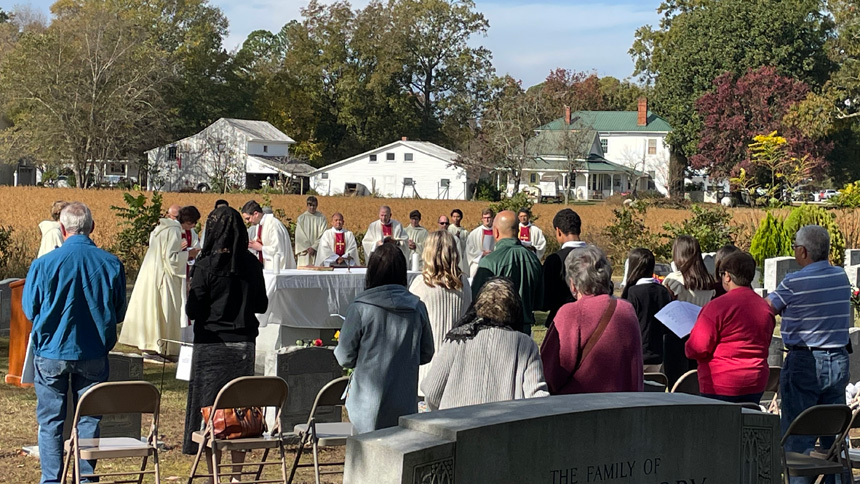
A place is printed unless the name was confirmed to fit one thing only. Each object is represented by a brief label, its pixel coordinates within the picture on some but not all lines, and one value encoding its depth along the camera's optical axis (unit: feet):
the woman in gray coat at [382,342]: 20.45
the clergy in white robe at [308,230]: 64.08
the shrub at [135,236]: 71.77
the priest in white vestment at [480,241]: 67.46
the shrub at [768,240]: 79.82
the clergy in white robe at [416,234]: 67.97
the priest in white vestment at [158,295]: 47.16
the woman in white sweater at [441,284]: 24.03
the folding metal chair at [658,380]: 24.48
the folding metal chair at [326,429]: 22.59
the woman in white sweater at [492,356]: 18.44
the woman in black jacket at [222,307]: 23.91
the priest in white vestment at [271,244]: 52.60
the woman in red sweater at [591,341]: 18.52
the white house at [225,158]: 246.68
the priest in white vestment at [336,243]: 58.90
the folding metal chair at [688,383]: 24.04
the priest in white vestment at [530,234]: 67.51
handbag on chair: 22.36
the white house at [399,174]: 243.40
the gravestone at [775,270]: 59.57
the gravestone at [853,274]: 63.36
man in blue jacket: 22.58
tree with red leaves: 197.26
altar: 49.78
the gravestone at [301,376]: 30.07
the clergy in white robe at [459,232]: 66.49
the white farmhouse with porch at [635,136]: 270.67
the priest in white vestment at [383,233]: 64.23
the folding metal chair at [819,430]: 21.08
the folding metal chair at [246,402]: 21.93
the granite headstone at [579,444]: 14.79
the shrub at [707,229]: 81.00
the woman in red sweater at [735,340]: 21.06
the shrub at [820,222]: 81.05
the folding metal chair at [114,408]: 21.08
